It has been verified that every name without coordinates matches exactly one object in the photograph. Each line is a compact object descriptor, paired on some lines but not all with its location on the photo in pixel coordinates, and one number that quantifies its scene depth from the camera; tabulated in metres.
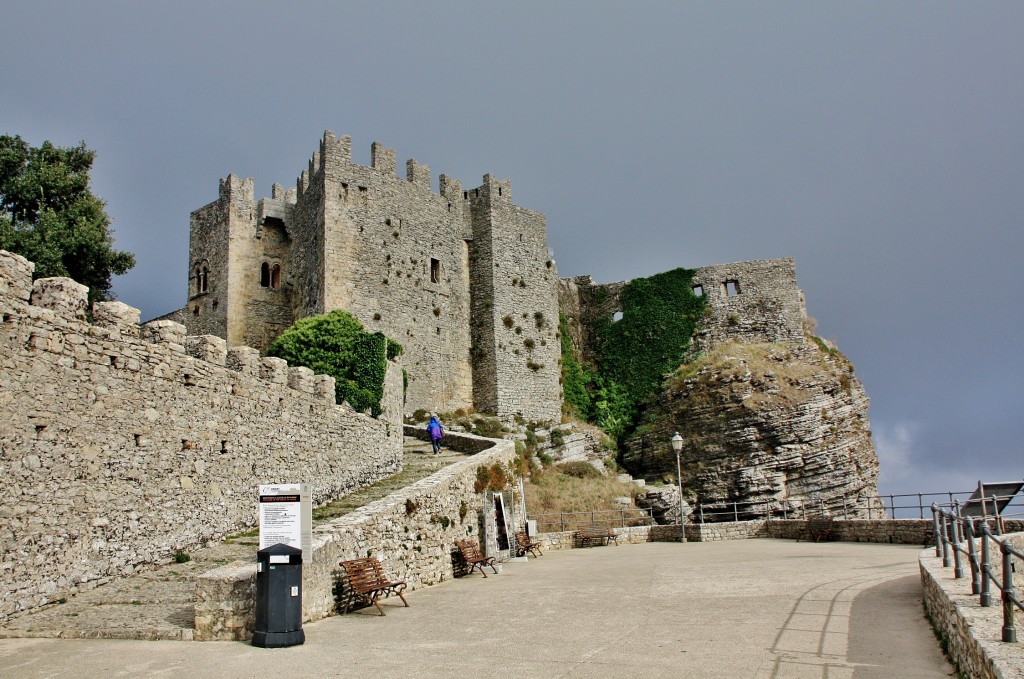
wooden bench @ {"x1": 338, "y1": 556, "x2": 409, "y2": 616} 10.88
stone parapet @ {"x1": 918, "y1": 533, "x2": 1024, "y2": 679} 5.70
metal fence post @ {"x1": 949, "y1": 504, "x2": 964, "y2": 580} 9.15
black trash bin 8.80
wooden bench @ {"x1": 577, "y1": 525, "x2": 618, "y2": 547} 22.72
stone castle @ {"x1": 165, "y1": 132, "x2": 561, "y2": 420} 31.58
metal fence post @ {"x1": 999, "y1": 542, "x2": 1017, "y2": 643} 6.16
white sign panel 9.27
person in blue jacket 24.38
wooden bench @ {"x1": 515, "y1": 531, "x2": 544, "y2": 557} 19.22
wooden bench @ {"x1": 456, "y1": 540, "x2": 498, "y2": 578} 15.13
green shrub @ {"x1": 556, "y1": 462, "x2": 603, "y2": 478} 32.31
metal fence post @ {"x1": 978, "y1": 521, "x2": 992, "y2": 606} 7.04
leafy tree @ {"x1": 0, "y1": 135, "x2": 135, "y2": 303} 22.50
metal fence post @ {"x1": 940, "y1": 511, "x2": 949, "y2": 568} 10.63
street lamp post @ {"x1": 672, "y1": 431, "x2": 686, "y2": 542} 23.06
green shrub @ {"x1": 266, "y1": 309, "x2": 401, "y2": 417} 23.23
